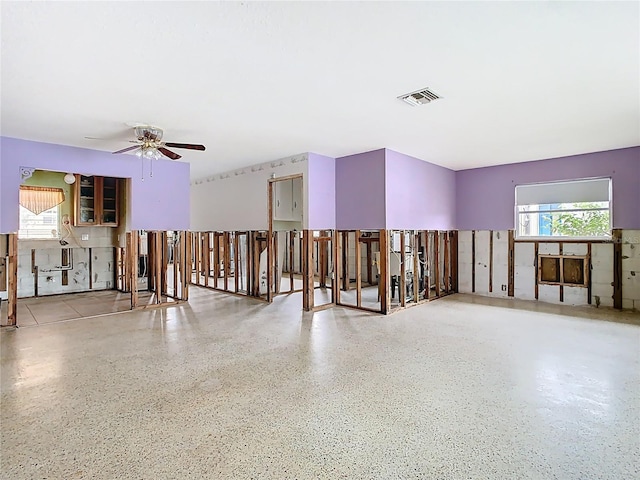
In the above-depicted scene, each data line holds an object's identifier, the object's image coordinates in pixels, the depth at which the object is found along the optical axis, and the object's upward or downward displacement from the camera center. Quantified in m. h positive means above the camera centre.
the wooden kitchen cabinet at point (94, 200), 6.88 +0.77
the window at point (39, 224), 6.55 +0.29
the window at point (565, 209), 5.76 +0.47
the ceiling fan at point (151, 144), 4.21 +1.16
